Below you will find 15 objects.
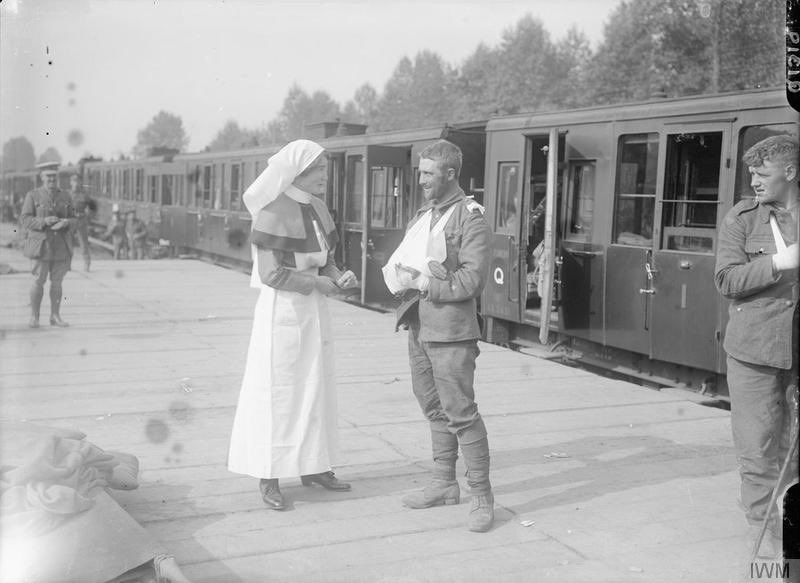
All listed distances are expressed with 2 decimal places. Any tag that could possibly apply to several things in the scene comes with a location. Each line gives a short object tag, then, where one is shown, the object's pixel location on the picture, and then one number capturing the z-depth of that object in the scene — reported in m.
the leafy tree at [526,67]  47.69
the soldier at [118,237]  25.46
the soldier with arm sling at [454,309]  4.27
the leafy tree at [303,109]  68.00
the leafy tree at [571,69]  43.69
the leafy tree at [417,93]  61.78
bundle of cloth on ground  3.32
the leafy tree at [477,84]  52.66
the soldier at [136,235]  26.25
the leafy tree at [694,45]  25.19
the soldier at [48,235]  10.09
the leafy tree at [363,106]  77.38
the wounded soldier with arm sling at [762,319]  3.82
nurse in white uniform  4.46
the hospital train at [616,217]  7.91
